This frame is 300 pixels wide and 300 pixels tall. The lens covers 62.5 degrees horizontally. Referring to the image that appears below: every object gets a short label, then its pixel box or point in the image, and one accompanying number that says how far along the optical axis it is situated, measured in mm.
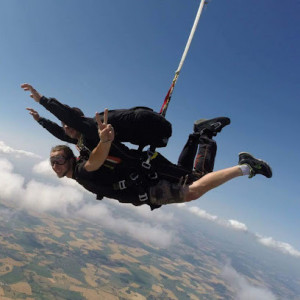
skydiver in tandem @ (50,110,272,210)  4273
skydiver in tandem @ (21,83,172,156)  3830
